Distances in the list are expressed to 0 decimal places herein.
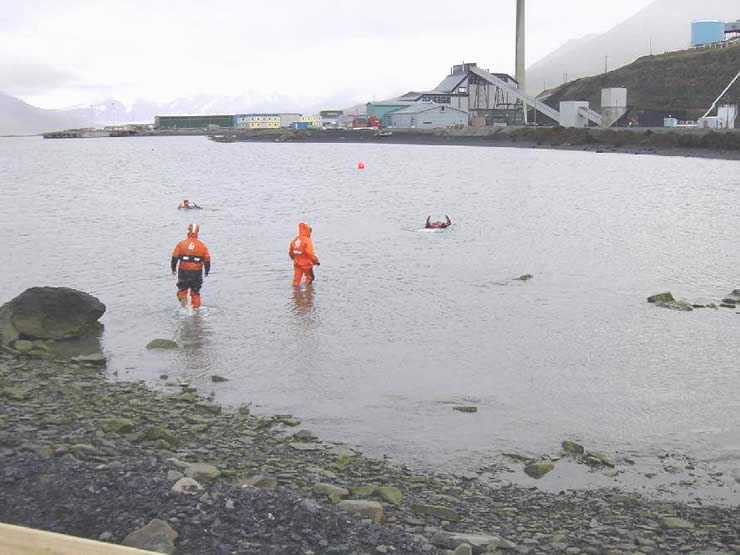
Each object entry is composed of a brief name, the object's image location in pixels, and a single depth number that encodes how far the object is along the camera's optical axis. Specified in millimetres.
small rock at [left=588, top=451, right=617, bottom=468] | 10516
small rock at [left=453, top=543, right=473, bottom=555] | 7059
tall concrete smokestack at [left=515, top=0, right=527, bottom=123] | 146125
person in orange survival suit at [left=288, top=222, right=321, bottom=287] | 20547
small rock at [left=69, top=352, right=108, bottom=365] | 14891
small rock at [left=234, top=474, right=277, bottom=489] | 8531
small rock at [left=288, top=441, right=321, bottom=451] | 10639
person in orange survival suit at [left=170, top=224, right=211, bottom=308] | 18141
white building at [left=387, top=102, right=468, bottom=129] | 147125
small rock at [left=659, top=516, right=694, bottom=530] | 8359
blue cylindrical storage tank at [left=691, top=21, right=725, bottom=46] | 155375
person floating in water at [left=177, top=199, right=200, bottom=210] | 45522
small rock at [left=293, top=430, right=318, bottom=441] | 11148
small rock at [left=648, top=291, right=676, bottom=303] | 20961
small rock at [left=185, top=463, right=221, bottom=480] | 8586
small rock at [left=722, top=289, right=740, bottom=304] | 20703
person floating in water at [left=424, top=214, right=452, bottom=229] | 35775
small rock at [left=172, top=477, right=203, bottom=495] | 7384
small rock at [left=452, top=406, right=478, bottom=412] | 12727
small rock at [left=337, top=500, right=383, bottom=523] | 7934
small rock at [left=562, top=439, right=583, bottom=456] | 10945
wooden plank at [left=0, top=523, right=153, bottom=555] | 4809
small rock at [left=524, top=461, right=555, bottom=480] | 10133
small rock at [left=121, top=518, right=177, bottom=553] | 6221
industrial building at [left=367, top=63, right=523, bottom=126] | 141125
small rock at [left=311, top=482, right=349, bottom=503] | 8634
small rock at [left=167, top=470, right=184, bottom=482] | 7956
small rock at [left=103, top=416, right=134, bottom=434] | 10500
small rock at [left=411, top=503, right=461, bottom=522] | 8390
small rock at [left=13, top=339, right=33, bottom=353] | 15175
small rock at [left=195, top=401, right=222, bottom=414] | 12109
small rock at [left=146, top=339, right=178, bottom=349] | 16203
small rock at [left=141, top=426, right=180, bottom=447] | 10258
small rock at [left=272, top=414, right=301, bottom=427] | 11828
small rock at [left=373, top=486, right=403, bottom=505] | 8714
